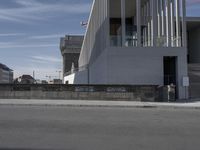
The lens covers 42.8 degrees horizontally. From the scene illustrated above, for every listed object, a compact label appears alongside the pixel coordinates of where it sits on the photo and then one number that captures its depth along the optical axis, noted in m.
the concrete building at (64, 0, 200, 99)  20.70
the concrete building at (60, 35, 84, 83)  72.82
